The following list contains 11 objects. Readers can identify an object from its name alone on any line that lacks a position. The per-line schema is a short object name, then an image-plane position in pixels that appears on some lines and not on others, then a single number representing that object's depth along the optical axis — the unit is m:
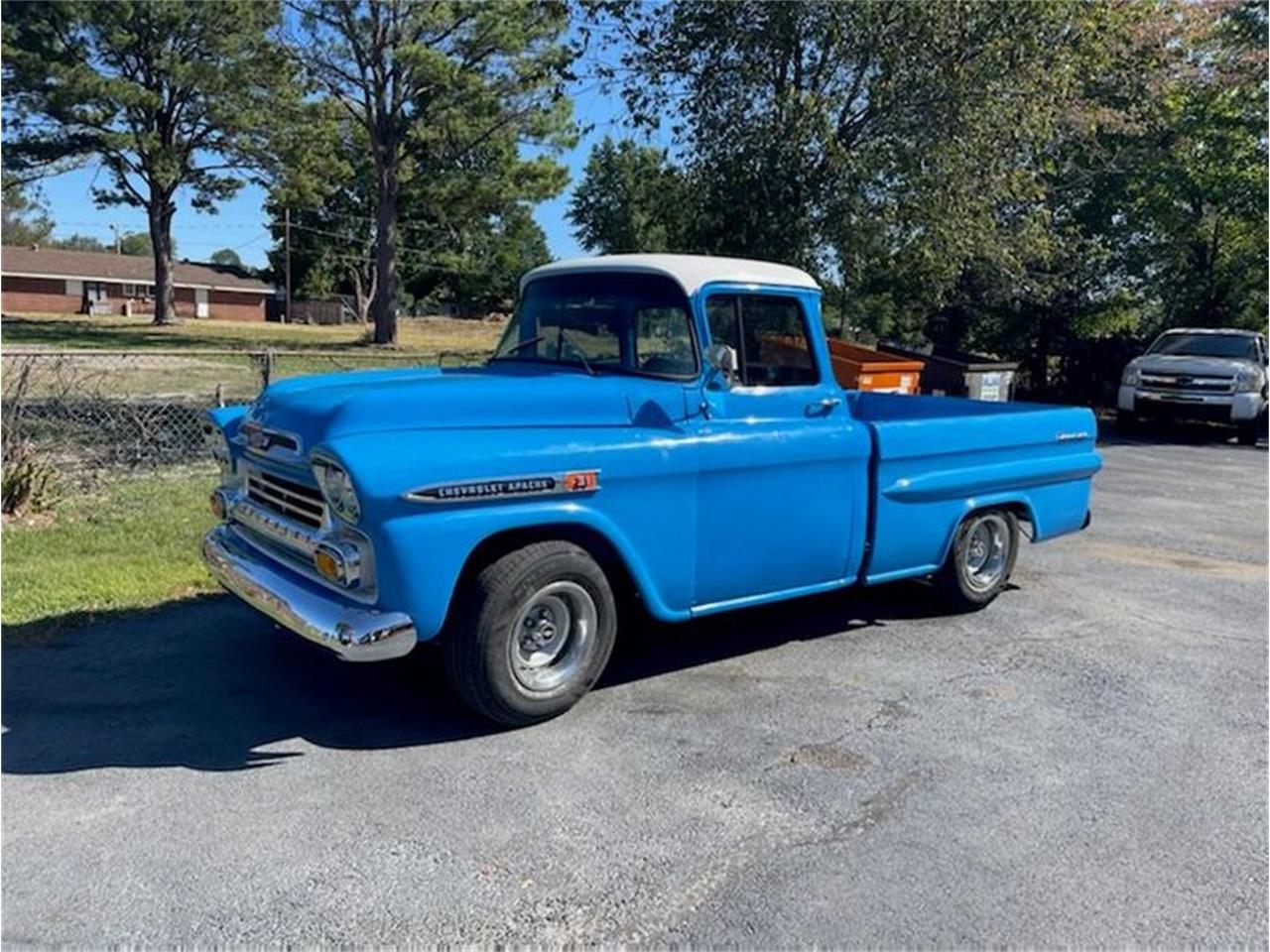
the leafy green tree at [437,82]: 27.55
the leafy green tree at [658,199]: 13.23
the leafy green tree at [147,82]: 31.44
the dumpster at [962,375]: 13.93
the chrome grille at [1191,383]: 16.06
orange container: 10.92
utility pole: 64.00
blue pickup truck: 3.86
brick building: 62.09
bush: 7.37
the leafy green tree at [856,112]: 11.55
